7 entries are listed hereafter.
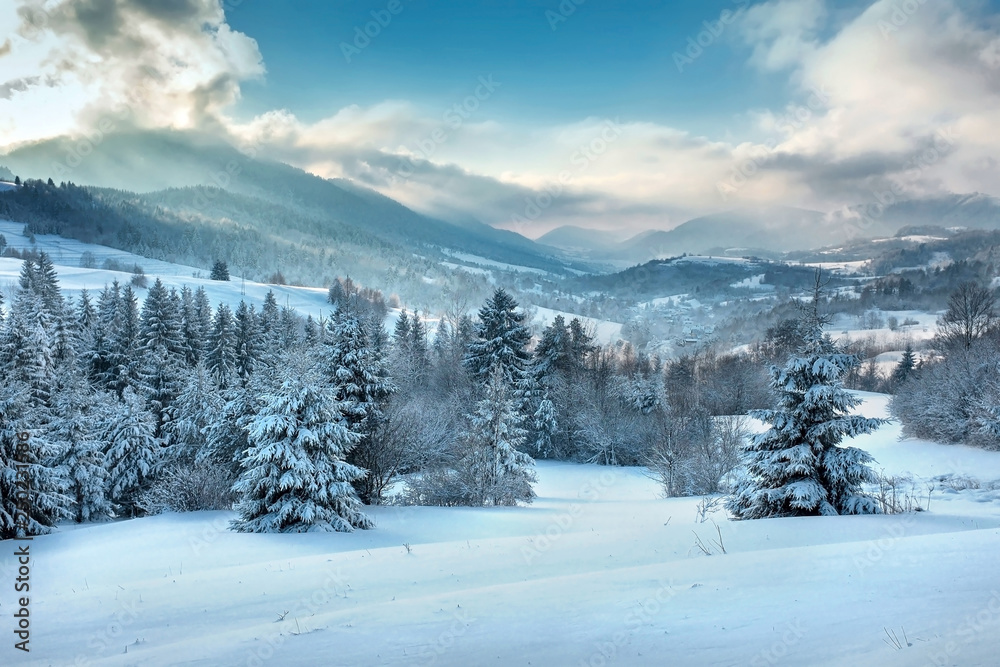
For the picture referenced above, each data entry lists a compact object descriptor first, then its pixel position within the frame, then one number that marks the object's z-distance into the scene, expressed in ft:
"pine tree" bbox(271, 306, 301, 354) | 169.68
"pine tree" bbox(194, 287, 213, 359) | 161.56
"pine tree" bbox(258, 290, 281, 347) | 165.72
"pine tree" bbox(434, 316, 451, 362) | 198.14
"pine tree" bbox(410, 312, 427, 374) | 182.00
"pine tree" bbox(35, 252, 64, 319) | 142.41
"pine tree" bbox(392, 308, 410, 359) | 207.92
